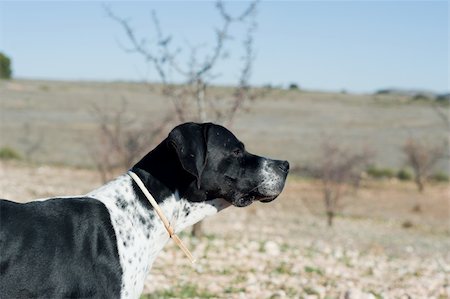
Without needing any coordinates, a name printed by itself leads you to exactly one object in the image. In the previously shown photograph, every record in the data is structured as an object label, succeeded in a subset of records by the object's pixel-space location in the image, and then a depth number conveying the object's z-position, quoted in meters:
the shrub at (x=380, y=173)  39.28
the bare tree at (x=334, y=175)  25.38
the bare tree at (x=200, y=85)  14.04
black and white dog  4.80
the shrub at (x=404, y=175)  39.22
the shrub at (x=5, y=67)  84.71
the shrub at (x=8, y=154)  37.87
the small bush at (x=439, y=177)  39.72
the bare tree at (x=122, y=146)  22.08
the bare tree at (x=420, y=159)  37.74
